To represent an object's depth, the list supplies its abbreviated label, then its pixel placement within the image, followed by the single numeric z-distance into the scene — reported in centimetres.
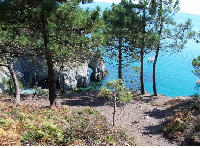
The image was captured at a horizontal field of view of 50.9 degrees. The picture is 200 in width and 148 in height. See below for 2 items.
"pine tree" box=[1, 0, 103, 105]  839
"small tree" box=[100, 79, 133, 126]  967
